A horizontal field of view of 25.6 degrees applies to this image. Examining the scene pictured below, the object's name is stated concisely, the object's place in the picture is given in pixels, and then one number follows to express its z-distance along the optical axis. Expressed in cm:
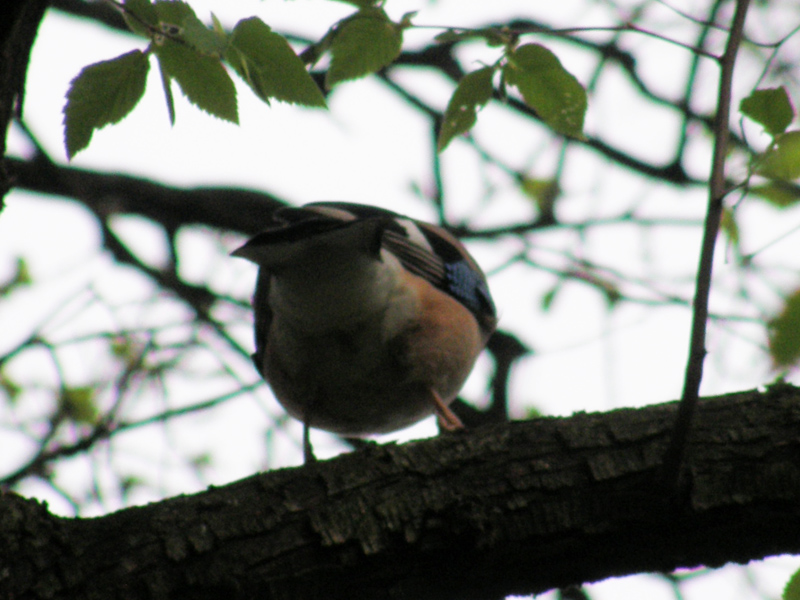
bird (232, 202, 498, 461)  754
